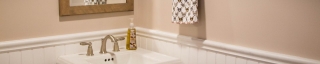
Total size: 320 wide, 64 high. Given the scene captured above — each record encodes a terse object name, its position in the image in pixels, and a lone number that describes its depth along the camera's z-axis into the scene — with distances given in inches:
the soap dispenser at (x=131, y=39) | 69.7
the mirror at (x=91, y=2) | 64.6
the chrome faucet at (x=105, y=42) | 65.5
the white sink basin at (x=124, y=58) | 63.1
